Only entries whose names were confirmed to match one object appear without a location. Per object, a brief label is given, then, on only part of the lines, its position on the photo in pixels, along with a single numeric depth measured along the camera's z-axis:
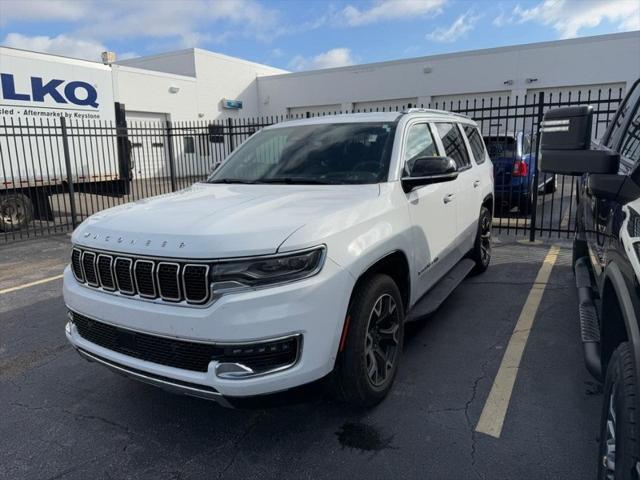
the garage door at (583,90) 19.12
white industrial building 19.14
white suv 2.36
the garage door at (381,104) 23.31
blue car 9.60
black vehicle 1.68
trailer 9.36
